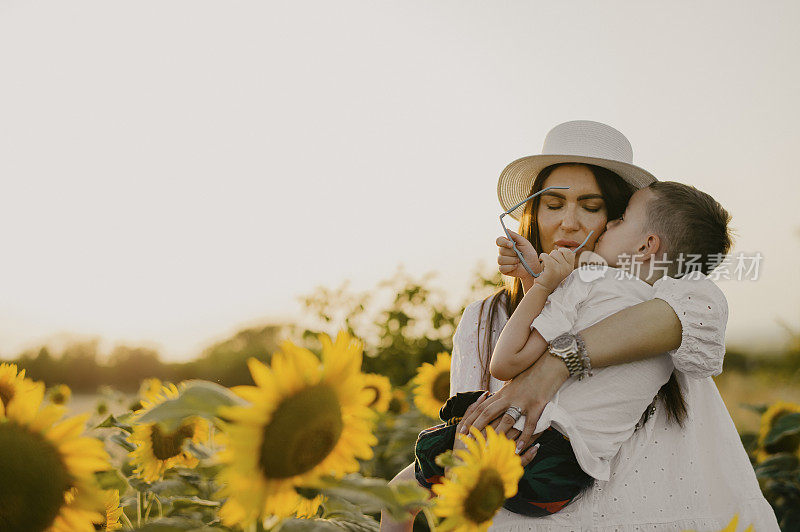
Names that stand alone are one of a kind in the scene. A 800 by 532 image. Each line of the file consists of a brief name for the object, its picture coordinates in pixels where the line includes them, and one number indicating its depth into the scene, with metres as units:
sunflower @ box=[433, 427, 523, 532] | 1.16
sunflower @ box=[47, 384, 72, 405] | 4.07
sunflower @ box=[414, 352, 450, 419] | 3.11
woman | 1.61
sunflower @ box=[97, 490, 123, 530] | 1.33
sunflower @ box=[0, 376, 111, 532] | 0.83
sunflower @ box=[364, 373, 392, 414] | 3.70
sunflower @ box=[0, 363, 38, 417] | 1.12
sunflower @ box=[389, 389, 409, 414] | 4.48
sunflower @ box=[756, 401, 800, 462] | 3.51
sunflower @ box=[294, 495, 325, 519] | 1.11
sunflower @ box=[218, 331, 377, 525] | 0.80
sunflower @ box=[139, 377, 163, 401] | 2.93
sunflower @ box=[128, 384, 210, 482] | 1.51
